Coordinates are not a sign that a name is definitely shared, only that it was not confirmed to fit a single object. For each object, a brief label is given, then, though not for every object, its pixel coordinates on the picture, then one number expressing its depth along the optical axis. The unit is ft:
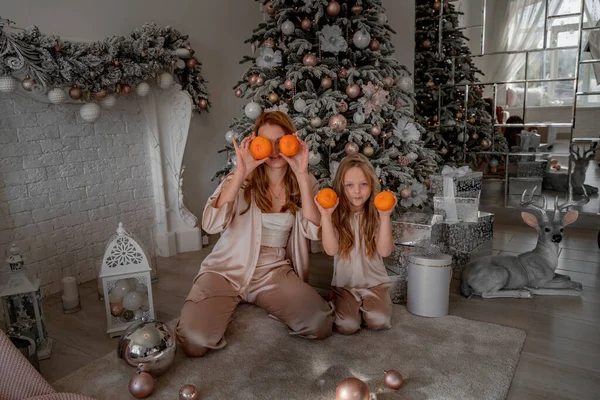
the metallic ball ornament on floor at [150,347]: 7.06
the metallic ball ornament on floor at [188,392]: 6.45
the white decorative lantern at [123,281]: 8.73
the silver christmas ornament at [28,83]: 9.61
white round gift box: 9.01
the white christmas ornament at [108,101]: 11.44
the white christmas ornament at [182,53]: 12.63
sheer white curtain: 16.30
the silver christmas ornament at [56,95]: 10.26
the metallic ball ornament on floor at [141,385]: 6.61
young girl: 8.51
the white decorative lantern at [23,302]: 7.89
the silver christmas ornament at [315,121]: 12.51
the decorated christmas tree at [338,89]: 12.64
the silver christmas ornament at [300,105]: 12.60
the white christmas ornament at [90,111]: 11.10
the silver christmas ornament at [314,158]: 12.36
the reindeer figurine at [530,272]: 10.14
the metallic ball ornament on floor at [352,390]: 5.87
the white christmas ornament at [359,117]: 12.68
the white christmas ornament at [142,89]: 12.13
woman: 8.04
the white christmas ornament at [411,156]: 13.07
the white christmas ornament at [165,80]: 12.71
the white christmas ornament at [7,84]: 9.38
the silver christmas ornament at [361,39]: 12.62
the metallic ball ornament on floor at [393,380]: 6.68
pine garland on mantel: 9.27
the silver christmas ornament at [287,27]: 12.77
